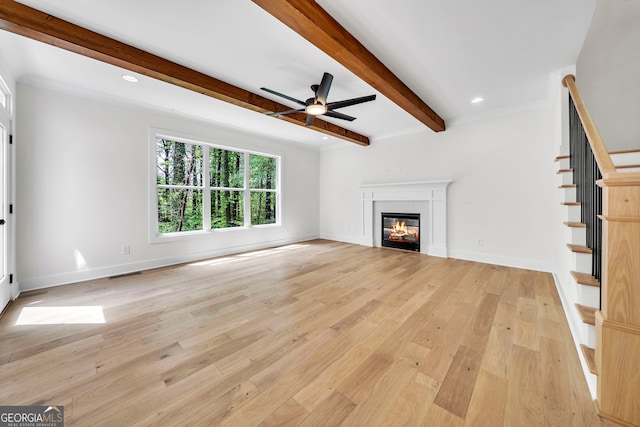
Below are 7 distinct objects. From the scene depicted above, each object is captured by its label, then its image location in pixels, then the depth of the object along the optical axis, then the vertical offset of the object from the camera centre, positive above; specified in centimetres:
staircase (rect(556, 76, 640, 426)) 111 -45
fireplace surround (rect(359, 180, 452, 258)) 447 +12
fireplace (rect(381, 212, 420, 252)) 486 -41
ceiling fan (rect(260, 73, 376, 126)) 261 +132
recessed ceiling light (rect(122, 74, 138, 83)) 281 +162
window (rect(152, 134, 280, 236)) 410 +49
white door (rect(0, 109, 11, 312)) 244 +6
